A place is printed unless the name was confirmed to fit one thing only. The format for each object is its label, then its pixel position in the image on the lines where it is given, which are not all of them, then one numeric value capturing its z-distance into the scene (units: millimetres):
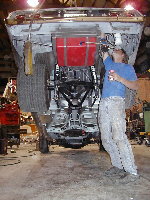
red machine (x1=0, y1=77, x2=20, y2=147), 4869
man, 2202
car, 2220
